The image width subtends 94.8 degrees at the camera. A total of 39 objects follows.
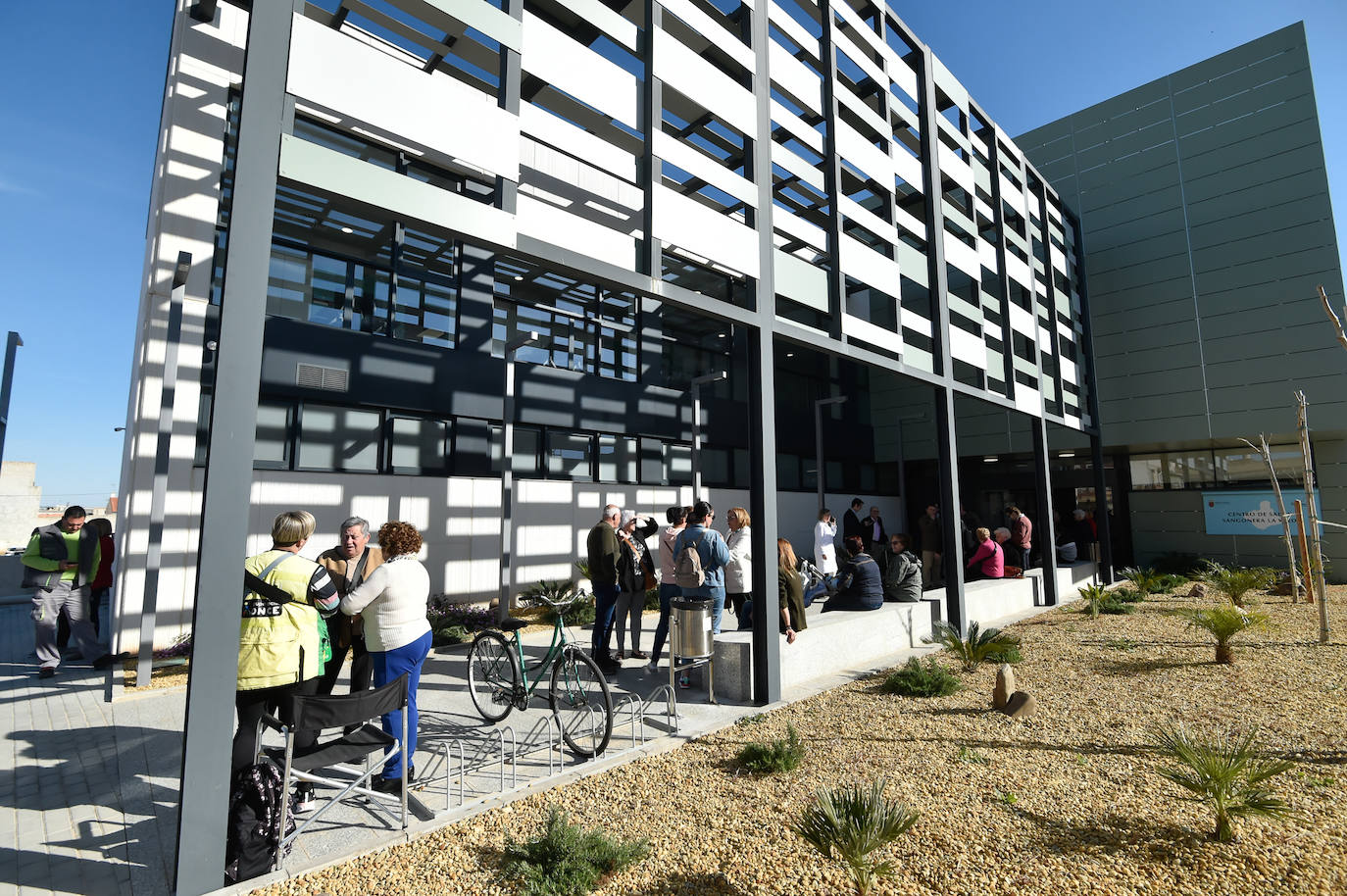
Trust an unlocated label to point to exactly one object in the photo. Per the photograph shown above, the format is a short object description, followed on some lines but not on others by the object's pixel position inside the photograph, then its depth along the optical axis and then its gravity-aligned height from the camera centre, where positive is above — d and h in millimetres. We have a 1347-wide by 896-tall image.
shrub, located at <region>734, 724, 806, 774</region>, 4324 -1668
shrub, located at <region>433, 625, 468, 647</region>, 8641 -1597
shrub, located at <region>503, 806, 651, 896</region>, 2969 -1691
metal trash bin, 5711 -1018
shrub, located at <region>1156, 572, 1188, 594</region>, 13117 -1414
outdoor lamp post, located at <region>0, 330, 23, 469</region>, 9891 +2208
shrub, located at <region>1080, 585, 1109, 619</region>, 10211 -1344
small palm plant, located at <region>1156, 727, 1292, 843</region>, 3256 -1440
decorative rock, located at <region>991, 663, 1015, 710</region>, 5648 -1539
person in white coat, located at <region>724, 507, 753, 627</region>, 7059 -402
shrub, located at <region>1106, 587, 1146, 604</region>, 11531 -1462
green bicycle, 4708 -1447
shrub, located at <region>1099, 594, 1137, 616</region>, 10469 -1512
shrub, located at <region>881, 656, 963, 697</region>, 6129 -1622
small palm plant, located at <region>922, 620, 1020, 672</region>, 7059 -1477
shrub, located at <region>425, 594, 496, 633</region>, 9516 -1516
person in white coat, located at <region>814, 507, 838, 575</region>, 10227 -469
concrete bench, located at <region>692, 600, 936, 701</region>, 6156 -1443
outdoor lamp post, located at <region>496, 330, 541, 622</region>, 10414 +1033
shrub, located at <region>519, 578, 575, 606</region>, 11520 -1333
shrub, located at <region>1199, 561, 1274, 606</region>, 9289 -1039
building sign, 15070 +124
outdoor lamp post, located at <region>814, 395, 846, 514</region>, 17781 +2524
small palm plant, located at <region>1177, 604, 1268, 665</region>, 6930 -1201
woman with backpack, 6234 -361
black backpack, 3104 -1534
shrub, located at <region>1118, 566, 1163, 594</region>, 12164 -1265
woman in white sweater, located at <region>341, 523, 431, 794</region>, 3912 -592
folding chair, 3105 -1193
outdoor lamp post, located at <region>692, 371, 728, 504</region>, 12763 +2223
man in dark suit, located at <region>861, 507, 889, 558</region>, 15062 -317
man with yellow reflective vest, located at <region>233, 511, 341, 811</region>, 3416 -642
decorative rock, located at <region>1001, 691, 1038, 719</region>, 5512 -1660
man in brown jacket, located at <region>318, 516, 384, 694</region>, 4445 -401
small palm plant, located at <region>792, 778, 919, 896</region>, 2852 -1467
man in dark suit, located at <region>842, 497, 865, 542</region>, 16988 -202
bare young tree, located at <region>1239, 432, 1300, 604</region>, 10493 -609
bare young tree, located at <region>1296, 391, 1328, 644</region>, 7898 -546
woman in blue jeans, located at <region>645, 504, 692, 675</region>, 7043 -650
